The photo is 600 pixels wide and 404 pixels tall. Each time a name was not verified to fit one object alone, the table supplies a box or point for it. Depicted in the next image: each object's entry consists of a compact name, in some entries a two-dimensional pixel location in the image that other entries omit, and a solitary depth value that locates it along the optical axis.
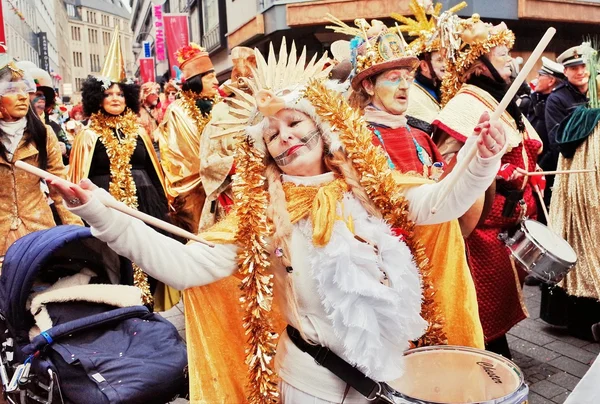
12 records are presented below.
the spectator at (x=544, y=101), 7.21
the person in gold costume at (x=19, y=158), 4.21
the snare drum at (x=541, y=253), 3.42
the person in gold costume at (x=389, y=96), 3.37
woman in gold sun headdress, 2.08
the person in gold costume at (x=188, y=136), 5.97
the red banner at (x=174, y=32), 16.80
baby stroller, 2.56
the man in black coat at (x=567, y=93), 5.67
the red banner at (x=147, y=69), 24.55
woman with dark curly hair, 5.48
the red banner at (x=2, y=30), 5.95
